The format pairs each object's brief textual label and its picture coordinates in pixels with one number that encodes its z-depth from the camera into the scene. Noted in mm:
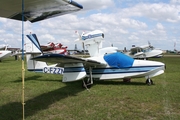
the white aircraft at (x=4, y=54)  28942
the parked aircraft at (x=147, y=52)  37034
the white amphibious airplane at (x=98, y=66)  7746
